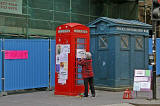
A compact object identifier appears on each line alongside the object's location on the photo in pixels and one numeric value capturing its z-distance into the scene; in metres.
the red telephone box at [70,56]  12.29
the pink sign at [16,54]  12.62
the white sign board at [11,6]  19.64
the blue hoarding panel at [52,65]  14.23
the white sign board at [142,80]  11.71
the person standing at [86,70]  11.75
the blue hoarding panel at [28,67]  12.72
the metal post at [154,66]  11.19
